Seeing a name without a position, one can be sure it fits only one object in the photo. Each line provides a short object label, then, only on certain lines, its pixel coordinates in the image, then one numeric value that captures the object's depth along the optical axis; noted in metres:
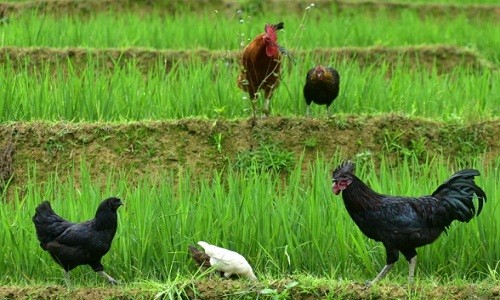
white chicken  9.16
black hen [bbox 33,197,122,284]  9.05
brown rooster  13.27
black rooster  9.09
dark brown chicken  13.27
